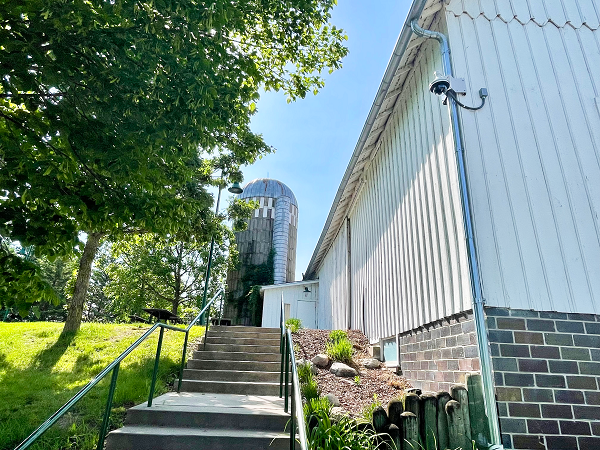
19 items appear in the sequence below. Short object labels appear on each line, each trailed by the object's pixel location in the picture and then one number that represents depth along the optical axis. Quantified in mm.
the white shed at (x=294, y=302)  14555
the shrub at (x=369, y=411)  3768
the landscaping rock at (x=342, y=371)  5605
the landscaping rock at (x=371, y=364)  6289
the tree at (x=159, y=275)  20469
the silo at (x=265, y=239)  21922
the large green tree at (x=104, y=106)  3229
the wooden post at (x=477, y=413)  3476
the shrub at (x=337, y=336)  7027
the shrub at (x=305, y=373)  5121
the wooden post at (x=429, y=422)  3503
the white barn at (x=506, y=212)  3635
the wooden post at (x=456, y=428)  3488
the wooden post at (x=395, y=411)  3600
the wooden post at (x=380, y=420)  3578
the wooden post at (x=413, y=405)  3629
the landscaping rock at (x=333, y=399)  4504
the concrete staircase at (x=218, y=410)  3689
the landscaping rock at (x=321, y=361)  5941
